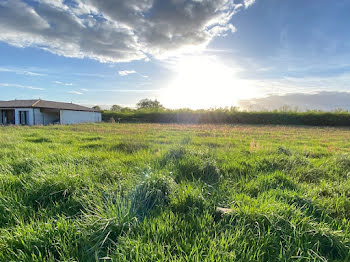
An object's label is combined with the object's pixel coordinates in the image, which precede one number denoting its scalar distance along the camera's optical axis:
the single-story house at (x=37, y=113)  20.66
